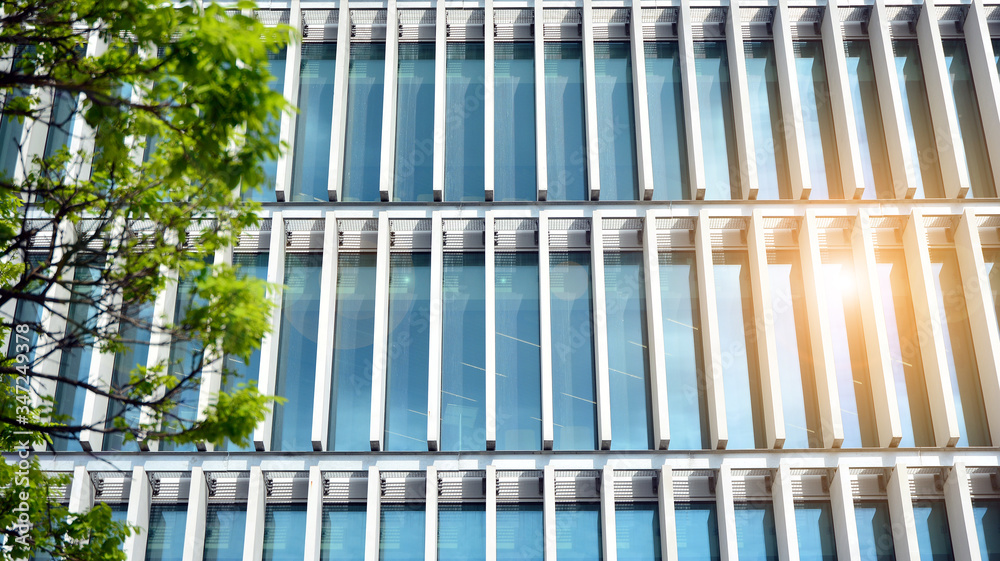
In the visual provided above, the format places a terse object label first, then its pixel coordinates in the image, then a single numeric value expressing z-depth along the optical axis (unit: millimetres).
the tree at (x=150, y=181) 7680
